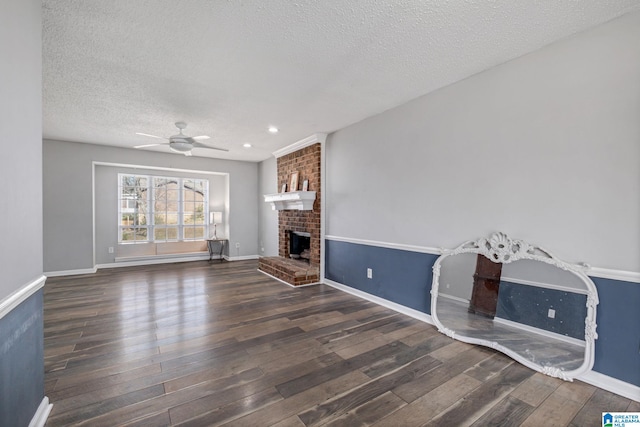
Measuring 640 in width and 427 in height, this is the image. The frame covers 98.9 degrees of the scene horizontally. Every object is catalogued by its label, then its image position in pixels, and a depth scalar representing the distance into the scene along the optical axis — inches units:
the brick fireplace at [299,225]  183.6
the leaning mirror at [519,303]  81.2
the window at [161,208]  248.1
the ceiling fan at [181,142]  149.7
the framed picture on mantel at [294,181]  205.5
